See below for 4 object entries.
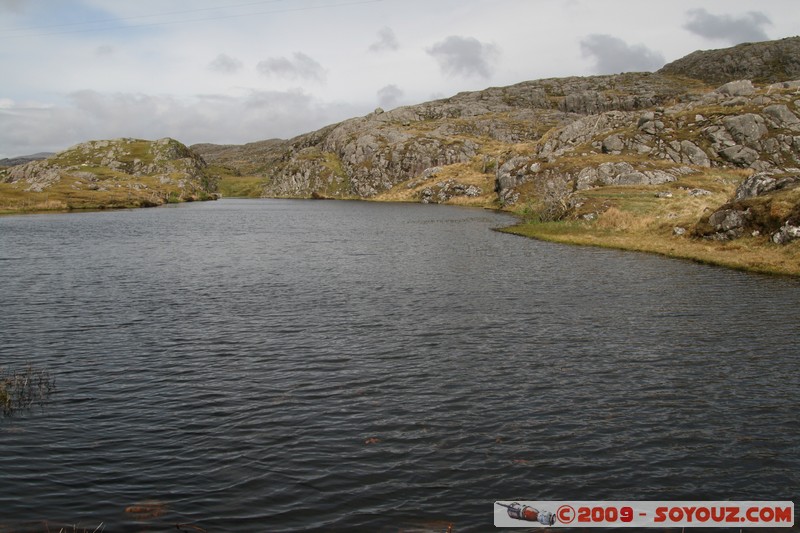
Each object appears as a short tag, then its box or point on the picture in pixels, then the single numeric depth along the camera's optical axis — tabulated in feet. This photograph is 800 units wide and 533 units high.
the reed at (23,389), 71.92
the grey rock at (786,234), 183.73
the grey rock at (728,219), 208.85
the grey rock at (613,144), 467.52
